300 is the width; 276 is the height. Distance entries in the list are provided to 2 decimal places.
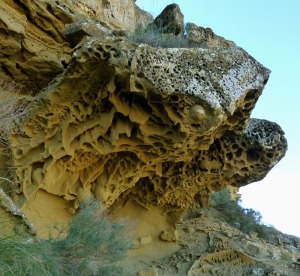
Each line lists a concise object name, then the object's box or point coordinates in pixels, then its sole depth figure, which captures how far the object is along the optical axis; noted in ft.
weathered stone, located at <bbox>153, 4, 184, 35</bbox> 16.30
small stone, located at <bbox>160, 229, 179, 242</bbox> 15.85
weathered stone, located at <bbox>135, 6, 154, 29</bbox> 19.76
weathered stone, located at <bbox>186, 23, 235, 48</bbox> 15.02
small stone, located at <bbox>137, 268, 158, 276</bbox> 13.15
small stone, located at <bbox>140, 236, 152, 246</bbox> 15.43
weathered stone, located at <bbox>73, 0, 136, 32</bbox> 17.13
